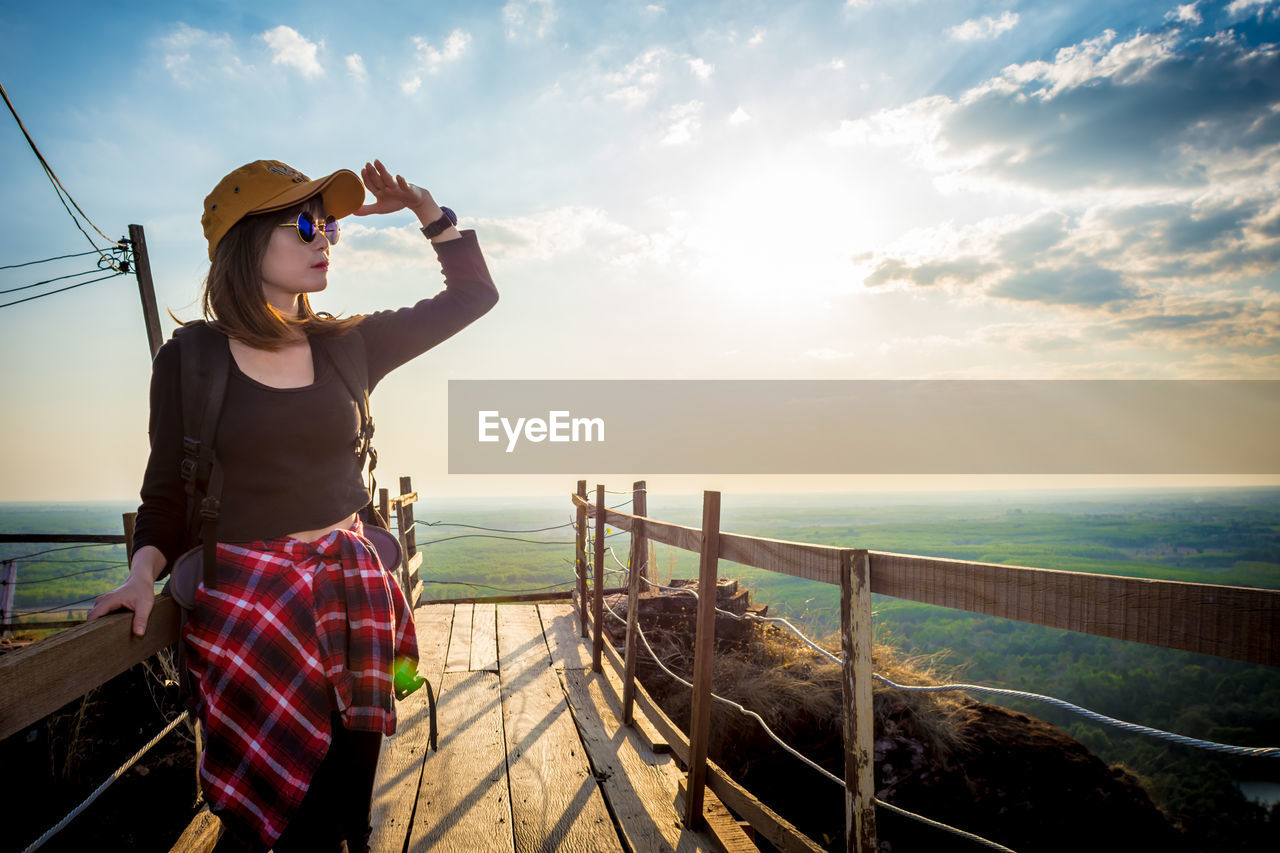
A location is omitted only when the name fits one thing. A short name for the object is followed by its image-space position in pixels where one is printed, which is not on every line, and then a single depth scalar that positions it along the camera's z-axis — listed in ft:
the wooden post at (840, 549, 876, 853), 5.28
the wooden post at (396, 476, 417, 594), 21.80
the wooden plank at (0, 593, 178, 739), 2.92
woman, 3.90
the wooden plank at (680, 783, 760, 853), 7.50
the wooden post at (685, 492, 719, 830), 8.21
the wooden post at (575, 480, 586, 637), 19.89
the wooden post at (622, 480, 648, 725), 12.01
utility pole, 26.04
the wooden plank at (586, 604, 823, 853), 6.56
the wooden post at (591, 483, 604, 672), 16.02
